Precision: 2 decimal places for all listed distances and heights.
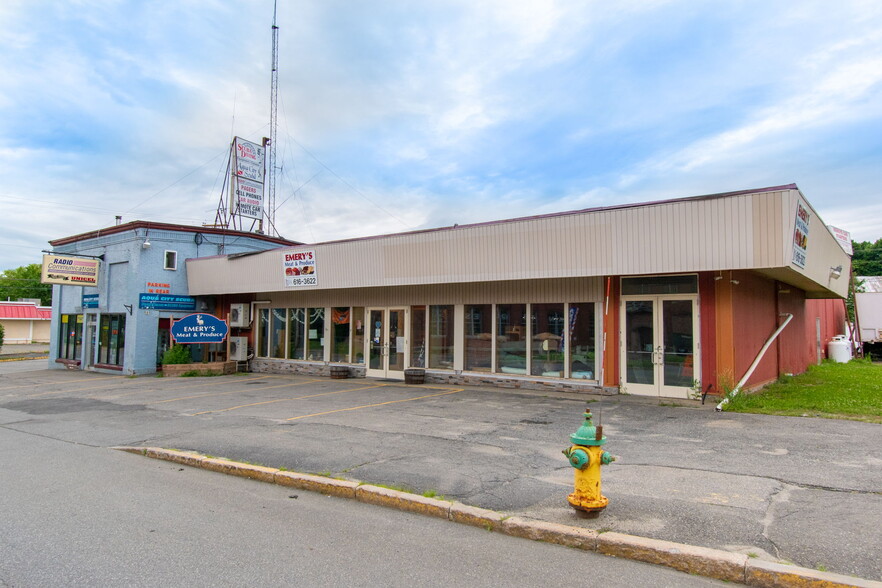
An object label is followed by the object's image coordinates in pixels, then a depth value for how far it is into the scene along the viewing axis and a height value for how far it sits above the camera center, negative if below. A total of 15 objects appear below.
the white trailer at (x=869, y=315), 27.80 +1.02
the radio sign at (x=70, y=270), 20.98 +2.08
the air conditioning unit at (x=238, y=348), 22.08 -0.93
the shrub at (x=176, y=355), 20.62 -1.14
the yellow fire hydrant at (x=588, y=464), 5.01 -1.22
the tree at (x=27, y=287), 79.31 +5.16
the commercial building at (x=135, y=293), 21.06 +1.26
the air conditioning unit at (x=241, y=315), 22.16 +0.43
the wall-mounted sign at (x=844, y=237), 37.44 +6.84
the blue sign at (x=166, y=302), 21.11 +0.90
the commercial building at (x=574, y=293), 11.29 +1.03
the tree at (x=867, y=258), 53.81 +7.61
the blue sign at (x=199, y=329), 20.16 -0.15
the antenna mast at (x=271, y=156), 28.47 +8.92
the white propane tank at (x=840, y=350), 27.09 -0.78
